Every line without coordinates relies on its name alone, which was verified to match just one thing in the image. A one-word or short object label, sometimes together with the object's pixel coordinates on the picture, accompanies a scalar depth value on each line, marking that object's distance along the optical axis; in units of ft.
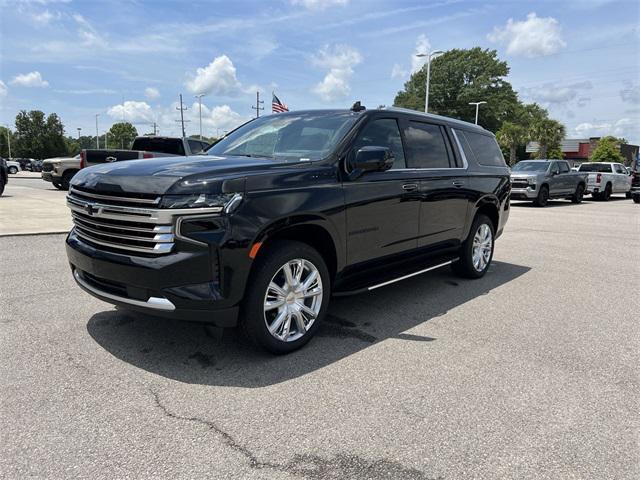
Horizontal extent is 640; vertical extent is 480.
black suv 10.23
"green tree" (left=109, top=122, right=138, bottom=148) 357.61
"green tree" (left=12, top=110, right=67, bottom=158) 269.64
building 261.48
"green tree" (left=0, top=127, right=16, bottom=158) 274.98
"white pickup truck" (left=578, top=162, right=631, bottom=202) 74.74
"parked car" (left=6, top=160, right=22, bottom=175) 142.41
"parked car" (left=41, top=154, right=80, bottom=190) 60.18
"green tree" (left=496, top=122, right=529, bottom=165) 209.87
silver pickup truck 58.70
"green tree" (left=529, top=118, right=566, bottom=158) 205.26
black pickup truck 48.26
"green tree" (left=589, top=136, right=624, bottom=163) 218.38
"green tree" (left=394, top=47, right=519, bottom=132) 229.66
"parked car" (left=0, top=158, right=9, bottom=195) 47.34
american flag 60.08
